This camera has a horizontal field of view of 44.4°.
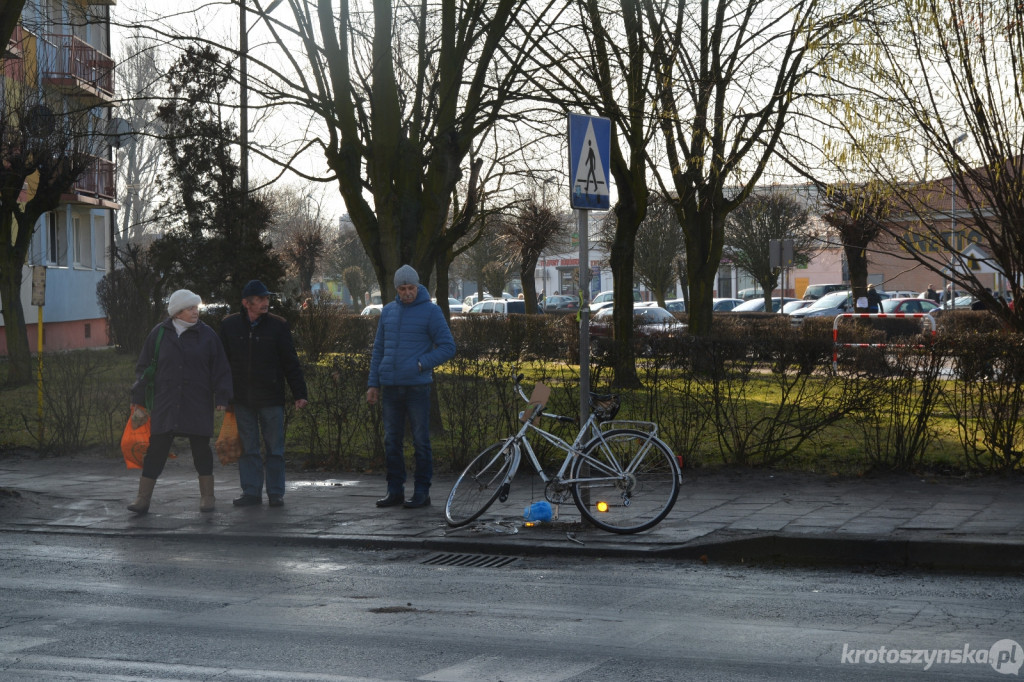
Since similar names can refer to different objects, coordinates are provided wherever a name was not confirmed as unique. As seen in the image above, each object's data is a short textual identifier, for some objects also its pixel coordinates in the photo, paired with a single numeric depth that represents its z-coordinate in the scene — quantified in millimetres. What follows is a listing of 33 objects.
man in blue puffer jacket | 10250
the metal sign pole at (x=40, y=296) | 14758
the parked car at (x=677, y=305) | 60525
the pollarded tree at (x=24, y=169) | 23703
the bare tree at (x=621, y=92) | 16938
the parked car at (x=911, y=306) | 43375
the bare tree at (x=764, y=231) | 58750
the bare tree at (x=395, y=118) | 15328
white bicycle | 9070
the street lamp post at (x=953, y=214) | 12789
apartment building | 37906
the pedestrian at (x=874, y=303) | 38550
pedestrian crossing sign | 9102
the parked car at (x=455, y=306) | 76250
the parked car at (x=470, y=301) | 74450
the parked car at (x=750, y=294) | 84081
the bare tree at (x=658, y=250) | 61594
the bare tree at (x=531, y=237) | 51375
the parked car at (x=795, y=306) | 54244
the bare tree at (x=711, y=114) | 19859
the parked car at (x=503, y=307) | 54512
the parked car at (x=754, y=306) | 57497
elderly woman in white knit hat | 10359
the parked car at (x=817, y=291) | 68250
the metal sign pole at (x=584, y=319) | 9047
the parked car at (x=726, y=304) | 63150
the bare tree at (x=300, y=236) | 63969
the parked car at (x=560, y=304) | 57344
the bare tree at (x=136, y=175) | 75800
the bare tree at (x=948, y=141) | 12492
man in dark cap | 10758
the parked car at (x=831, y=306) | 45969
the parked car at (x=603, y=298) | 67212
